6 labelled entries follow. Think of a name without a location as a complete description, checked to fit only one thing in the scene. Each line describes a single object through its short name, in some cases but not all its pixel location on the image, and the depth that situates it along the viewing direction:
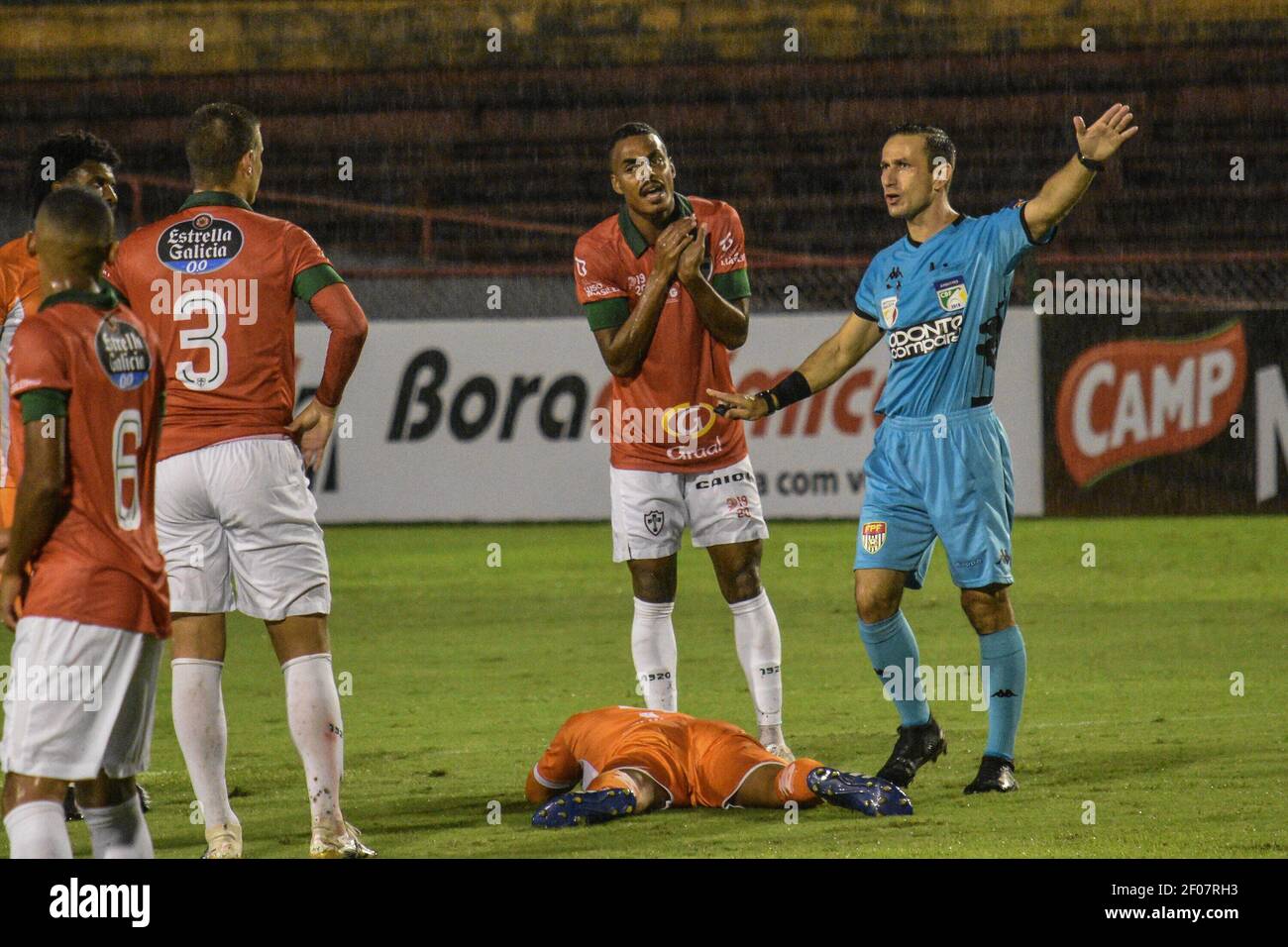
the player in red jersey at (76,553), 7.51
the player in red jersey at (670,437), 12.58
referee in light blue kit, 11.41
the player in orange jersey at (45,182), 11.40
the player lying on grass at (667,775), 10.52
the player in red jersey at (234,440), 9.73
